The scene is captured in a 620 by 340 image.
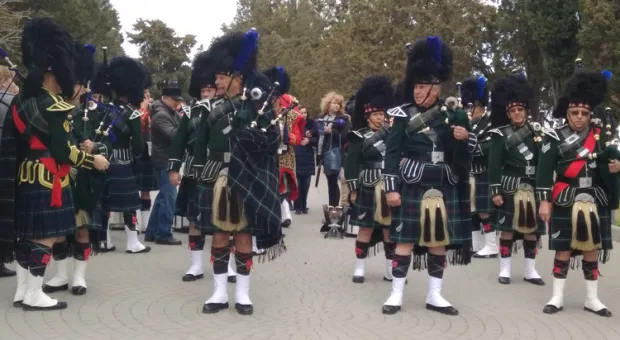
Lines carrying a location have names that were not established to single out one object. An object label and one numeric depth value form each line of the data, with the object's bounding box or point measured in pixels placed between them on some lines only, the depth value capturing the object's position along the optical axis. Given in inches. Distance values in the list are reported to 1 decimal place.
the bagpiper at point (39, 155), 232.5
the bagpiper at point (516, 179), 297.4
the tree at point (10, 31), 780.7
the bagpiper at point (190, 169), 282.4
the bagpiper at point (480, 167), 339.0
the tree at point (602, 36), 901.8
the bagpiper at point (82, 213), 259.9
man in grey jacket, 381.4
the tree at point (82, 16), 1227.2
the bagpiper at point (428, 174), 244.7
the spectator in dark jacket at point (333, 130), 442.3
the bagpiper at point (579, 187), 245.6
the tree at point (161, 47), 2070.6
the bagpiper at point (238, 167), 235.9
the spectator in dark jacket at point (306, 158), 501.7
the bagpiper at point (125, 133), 333.4
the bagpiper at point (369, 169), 295.7
